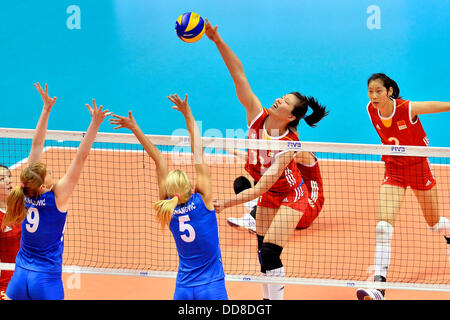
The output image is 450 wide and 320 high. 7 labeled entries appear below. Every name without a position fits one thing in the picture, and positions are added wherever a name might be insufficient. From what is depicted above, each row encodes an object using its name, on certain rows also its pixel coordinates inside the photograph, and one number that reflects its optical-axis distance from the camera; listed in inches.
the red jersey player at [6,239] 458.3
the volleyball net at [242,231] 464.8
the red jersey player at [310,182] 545.6
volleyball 517.0
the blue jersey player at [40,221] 395.5
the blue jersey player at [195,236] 391.5
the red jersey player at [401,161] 520.7
